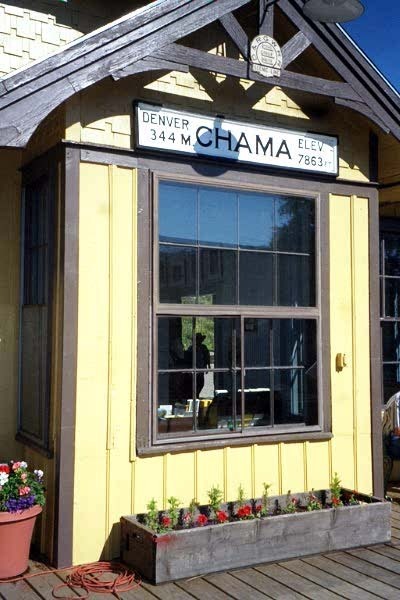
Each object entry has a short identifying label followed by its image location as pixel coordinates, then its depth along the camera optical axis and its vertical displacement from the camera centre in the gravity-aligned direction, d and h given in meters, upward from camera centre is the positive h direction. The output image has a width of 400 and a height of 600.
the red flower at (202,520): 5.50 -1.41
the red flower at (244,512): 5.61 -1.37
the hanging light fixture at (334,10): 5.47 +2.50
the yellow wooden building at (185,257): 5.58 +0.68
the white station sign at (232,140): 5.91 +1.70
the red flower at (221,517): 5.55 -1.39
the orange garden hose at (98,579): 5.02 -1.74
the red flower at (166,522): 5.39 -1.39
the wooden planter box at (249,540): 5.15 -1.56
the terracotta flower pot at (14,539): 5.15 -1.46
